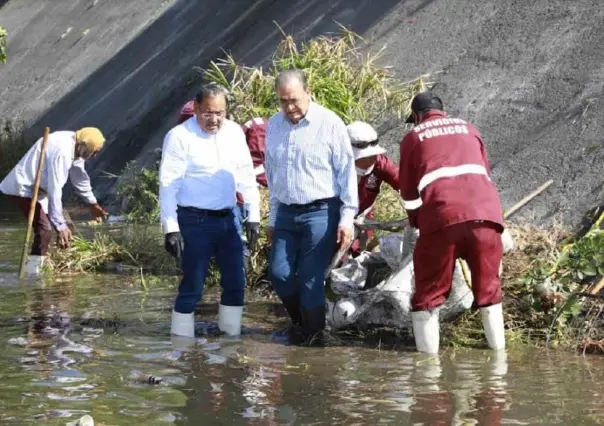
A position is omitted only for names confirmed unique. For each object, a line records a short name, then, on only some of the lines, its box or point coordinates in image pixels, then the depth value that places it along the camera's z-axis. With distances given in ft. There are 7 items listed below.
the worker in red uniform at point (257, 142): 75.77
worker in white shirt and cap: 80.12
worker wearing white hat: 66.80
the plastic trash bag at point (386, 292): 60.34
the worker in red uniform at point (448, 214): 55.21
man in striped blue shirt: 59.82
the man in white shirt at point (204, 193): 59.82
